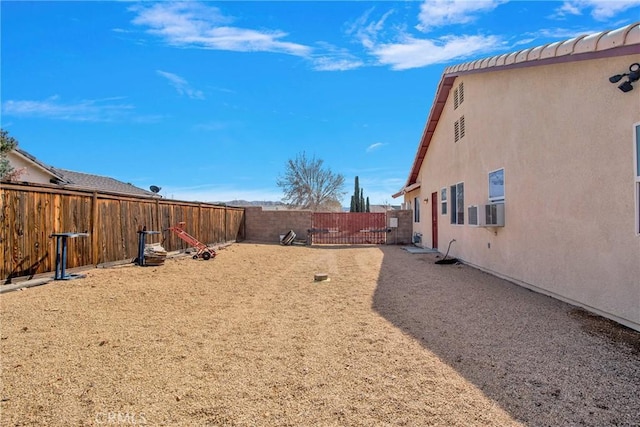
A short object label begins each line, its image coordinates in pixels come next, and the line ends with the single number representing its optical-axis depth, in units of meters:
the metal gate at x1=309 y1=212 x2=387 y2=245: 17.72
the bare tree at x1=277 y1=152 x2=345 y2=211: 34.78
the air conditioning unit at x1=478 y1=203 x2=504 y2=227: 7.25
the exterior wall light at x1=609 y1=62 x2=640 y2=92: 3.82
